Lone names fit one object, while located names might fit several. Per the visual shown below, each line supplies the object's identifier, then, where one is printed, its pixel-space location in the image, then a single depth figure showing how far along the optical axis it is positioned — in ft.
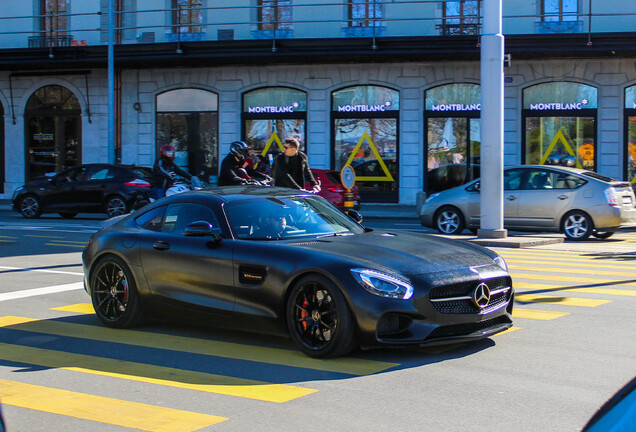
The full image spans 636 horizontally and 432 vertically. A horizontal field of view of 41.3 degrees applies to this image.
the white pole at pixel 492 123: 50.14
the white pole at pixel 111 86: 93.09
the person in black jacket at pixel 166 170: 54.01
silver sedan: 52.03
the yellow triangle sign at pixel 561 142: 88.38
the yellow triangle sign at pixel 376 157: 92.84
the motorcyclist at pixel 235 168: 41.97
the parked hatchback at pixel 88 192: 70.79
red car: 68.44
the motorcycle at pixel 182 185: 52.49
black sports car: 19.69
